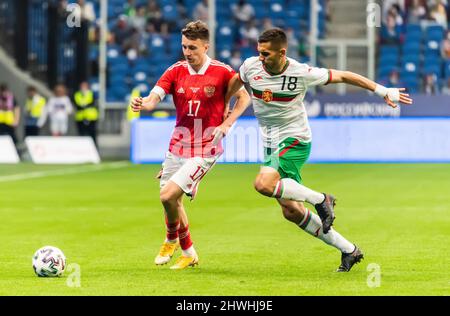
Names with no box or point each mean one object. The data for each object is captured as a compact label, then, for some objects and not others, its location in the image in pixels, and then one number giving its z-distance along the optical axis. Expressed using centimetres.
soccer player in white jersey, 1070
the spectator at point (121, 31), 3806
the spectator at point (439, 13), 3612
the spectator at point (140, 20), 3811
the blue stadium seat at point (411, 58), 3600
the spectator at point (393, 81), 3331
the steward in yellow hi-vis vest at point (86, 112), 3334
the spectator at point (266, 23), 3609
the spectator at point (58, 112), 3381
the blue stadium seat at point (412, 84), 3462
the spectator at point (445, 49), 3553
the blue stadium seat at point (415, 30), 3622
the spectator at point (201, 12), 3678
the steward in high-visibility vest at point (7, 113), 3281
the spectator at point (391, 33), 3647
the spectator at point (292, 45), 3531
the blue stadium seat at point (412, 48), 3609
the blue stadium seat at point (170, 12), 3838
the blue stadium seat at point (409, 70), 3553
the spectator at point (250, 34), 3734
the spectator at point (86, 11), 3547
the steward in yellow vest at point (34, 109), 3369
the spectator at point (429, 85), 3331
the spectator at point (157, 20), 3803
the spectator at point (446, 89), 3386
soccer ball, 1049
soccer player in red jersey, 1132
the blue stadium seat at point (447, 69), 3531
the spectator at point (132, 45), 3766
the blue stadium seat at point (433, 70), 3522
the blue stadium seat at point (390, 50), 3625
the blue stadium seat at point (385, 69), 3585
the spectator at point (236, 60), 3491
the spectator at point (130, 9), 3862
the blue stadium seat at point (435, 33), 3606
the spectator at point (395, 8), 3584
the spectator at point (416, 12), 3659
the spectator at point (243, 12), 3794
